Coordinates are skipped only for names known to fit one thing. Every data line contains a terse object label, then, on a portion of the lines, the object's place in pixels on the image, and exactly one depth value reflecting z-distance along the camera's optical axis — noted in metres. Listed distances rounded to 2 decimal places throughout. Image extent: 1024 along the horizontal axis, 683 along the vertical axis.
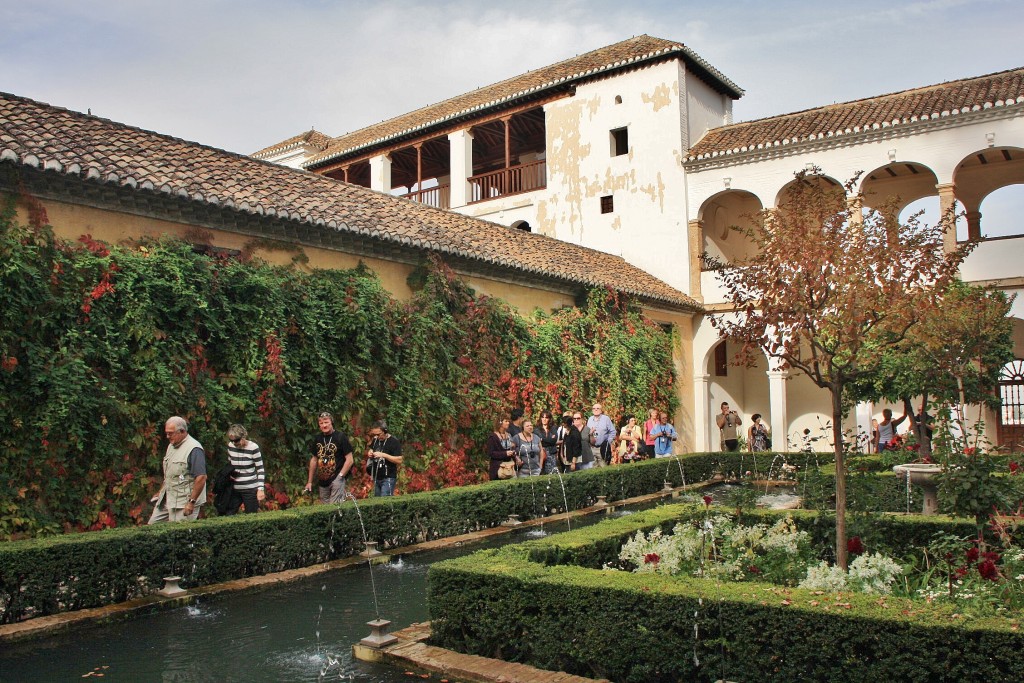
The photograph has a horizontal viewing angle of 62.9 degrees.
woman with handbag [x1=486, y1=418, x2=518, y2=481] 12.19
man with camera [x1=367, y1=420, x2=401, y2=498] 9.93
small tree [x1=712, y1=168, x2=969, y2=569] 5.95
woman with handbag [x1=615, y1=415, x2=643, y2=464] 16.45
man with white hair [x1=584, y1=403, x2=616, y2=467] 14.63
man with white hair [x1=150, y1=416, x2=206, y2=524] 7.73
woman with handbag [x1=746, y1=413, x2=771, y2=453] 19.99
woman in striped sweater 8.65
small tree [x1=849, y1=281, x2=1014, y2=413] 12.40
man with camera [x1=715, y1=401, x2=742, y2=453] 20.00
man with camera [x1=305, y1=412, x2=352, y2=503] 9.30
